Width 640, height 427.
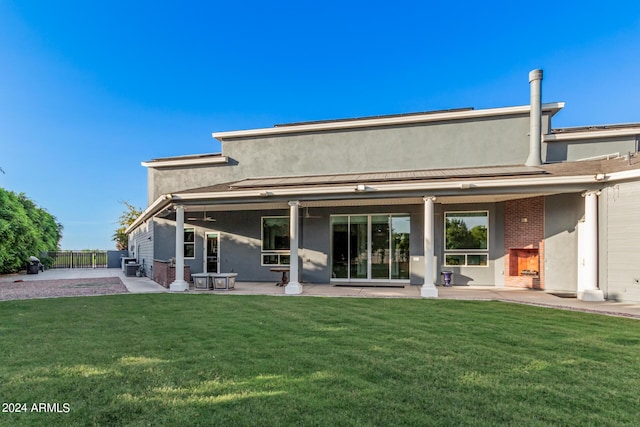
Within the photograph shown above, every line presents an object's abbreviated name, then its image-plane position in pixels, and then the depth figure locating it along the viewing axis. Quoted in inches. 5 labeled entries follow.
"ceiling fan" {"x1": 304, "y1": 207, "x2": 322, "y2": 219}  523.6
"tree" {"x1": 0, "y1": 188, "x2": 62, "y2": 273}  679.7
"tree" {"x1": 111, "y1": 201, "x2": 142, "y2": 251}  1316.4
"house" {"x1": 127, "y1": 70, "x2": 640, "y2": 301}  361.7
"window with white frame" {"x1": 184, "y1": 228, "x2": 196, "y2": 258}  591.5
